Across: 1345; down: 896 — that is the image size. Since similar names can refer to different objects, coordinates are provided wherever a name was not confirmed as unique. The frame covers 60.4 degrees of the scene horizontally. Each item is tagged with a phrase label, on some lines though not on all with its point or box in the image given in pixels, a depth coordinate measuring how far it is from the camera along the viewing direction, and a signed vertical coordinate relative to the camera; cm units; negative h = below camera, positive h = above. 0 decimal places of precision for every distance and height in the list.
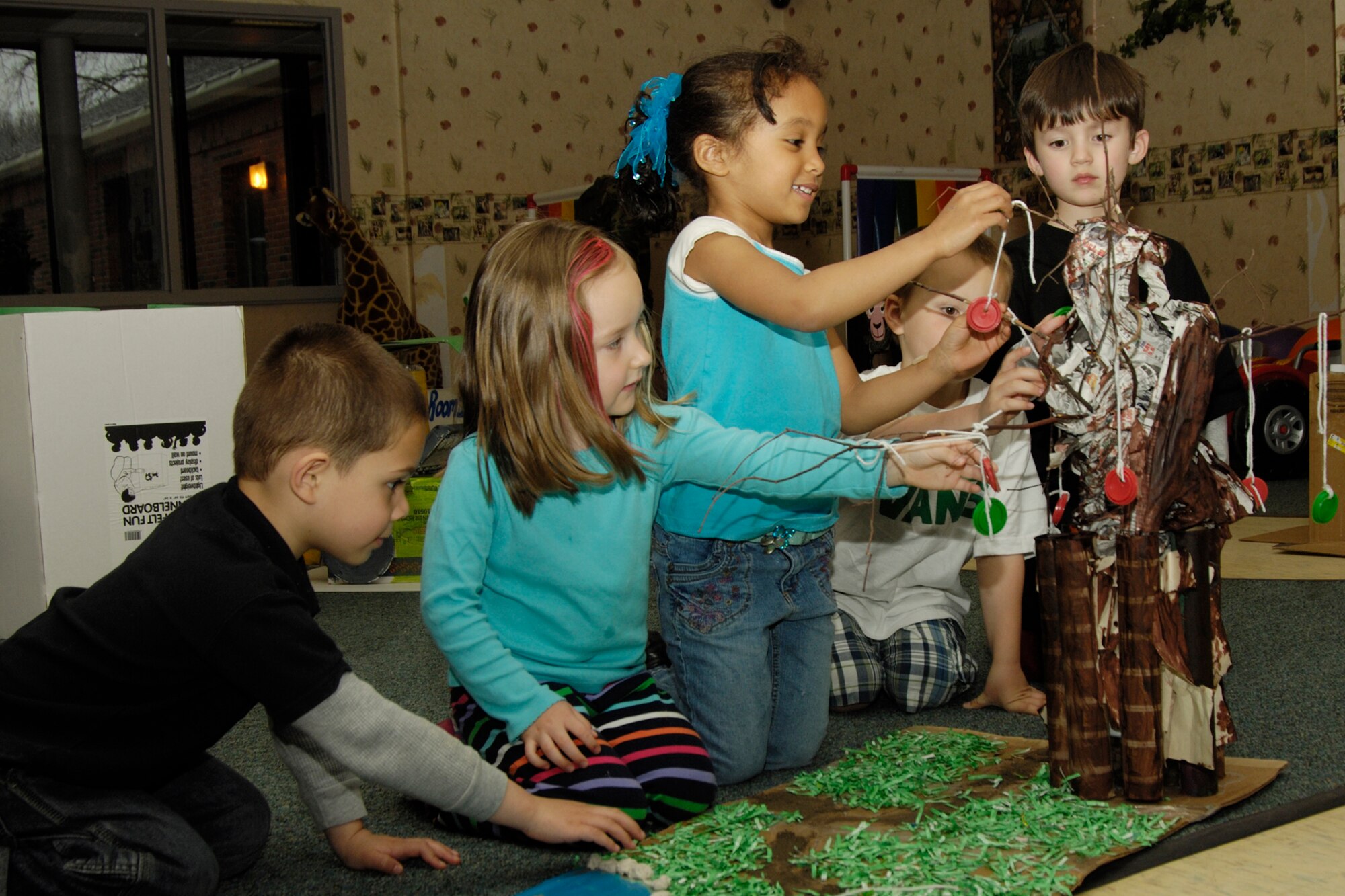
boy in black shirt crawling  93 -25
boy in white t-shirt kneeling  146 -32
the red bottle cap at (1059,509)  110 -17
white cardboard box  194 -11
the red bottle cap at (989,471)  100 -12
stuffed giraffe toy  377 +22
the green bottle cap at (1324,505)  102 -16
